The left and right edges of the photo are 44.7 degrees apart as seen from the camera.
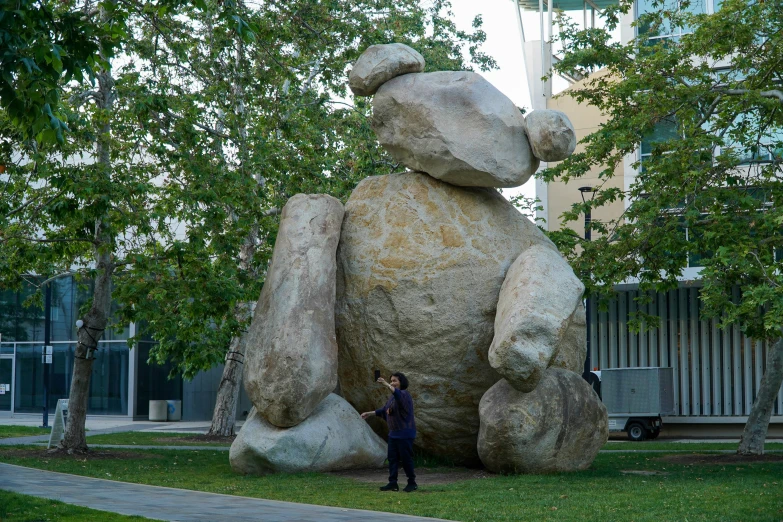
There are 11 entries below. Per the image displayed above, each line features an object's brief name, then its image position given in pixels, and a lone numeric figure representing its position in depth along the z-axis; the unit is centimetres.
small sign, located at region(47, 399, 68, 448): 1617
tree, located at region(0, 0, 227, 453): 1264
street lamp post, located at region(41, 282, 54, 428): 2570
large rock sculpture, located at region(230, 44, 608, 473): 1041
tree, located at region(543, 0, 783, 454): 1240
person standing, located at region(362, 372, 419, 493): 995
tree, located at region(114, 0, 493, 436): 1345
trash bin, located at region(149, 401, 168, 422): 3208
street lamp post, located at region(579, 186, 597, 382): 1857
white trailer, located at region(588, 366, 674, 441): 2361
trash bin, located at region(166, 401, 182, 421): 3219
